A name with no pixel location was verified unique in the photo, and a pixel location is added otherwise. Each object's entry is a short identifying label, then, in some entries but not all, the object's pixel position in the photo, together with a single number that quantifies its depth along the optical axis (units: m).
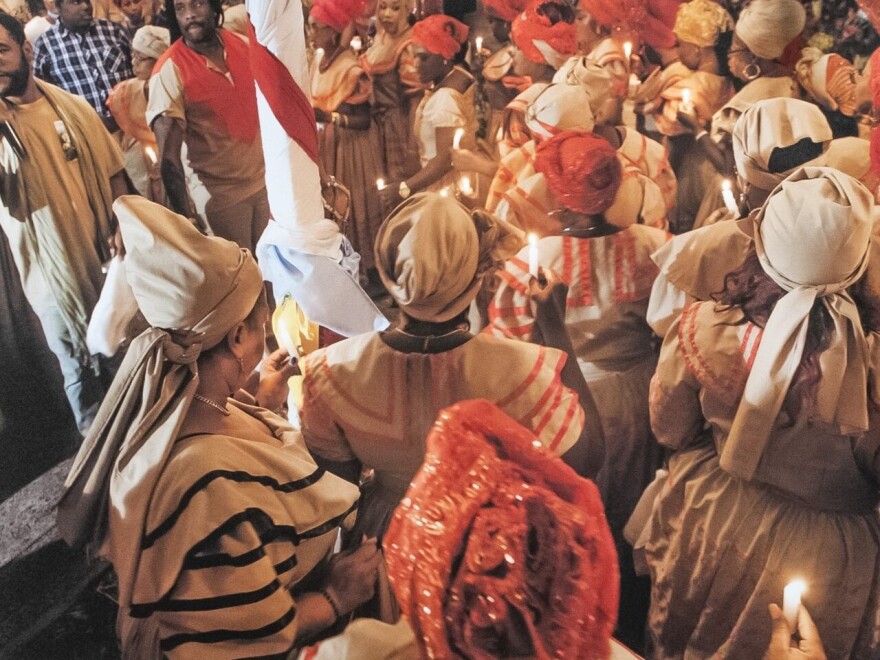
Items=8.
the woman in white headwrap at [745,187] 1.41
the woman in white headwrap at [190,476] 1.18
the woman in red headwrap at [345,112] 1.74
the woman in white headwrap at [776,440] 1.31
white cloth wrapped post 1.56
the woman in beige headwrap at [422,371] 1.34
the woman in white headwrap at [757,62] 1.58
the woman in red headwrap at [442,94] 1.87
